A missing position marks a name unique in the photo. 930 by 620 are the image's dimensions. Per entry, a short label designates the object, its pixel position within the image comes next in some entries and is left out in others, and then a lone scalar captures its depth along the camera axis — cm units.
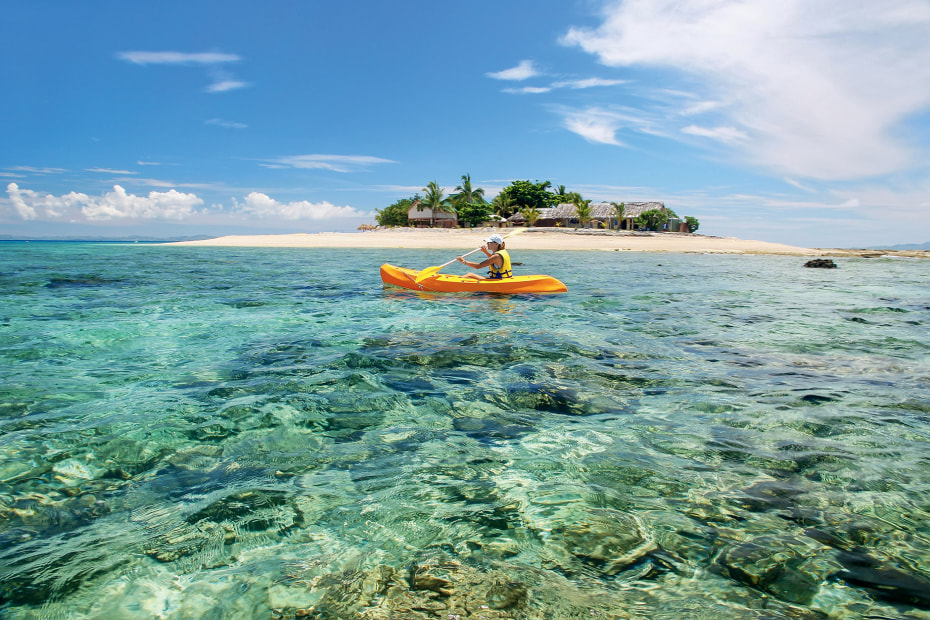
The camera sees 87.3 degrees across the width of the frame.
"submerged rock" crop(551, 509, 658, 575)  233
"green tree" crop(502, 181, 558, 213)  6675
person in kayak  1162
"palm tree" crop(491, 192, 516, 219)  6700
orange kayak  1189
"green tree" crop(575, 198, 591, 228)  5969
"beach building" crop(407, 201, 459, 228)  7388
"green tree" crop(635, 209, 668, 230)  6412
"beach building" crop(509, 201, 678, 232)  6372
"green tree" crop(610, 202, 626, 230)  6600
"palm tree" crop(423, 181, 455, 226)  7106
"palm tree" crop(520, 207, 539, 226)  6228
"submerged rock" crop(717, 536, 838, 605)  212
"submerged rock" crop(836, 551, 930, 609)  205
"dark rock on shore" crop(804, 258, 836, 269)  2464
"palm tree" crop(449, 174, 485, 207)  7100
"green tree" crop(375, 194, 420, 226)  8022
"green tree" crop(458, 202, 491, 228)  6131
